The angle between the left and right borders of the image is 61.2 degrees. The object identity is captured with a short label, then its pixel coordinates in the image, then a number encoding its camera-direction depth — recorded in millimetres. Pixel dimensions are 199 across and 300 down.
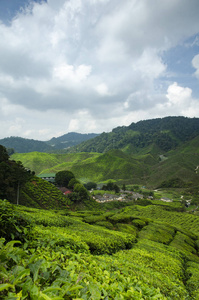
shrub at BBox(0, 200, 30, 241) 4699
